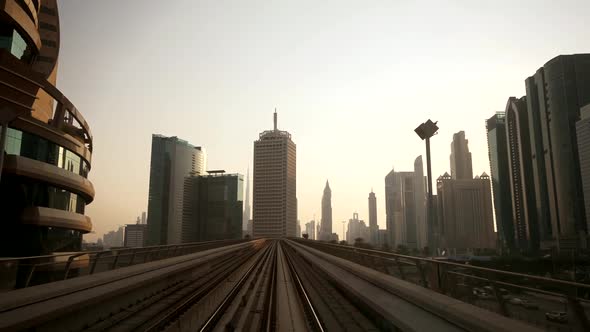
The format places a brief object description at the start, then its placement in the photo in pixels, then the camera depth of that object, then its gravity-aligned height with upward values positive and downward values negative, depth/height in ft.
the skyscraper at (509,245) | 627.95 -21.71
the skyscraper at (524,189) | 587.68 +62.40
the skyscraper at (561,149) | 456.45 +97.52
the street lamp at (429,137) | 52.24 +12.79
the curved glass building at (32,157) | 115.03 +22.80
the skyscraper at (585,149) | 426.92 +85.91
